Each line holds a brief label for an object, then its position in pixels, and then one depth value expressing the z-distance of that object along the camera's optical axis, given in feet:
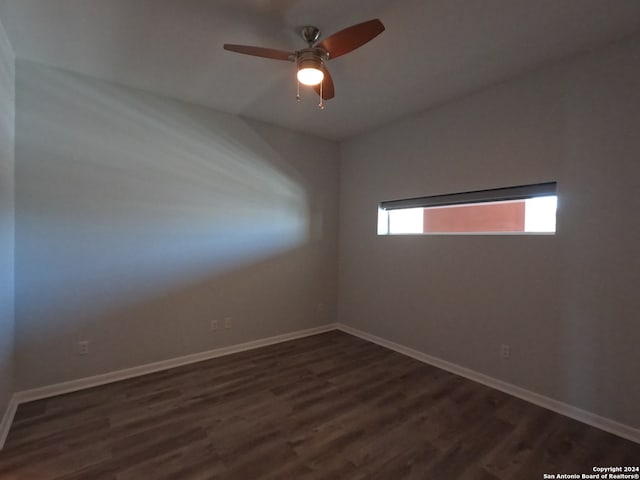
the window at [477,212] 8.07
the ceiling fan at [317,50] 5.51
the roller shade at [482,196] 7.95
